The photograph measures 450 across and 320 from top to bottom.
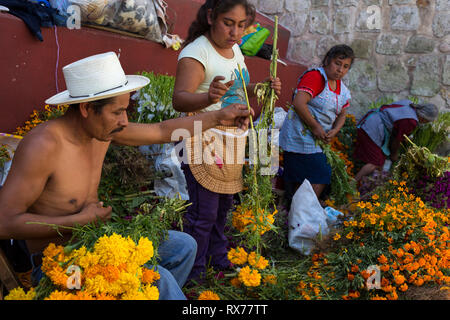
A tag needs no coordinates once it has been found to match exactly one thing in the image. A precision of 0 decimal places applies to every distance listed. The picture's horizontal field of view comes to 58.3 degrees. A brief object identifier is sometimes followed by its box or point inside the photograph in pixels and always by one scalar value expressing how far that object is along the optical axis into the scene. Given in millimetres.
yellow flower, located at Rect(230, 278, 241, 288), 2046
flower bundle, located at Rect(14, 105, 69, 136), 3123
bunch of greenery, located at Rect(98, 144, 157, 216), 2986
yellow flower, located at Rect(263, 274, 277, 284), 2026
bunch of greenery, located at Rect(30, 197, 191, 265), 1631
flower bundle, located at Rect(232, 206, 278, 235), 2121
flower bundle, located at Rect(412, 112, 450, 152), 4781
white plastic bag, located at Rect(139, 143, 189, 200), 3398
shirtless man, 1589
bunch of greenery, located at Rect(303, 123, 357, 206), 3980
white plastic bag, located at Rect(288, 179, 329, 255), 3086
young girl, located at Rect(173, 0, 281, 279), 2271
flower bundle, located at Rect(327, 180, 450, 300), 2160
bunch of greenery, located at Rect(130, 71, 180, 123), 3487
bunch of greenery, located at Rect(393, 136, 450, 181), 3109
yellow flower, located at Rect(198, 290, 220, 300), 1746
